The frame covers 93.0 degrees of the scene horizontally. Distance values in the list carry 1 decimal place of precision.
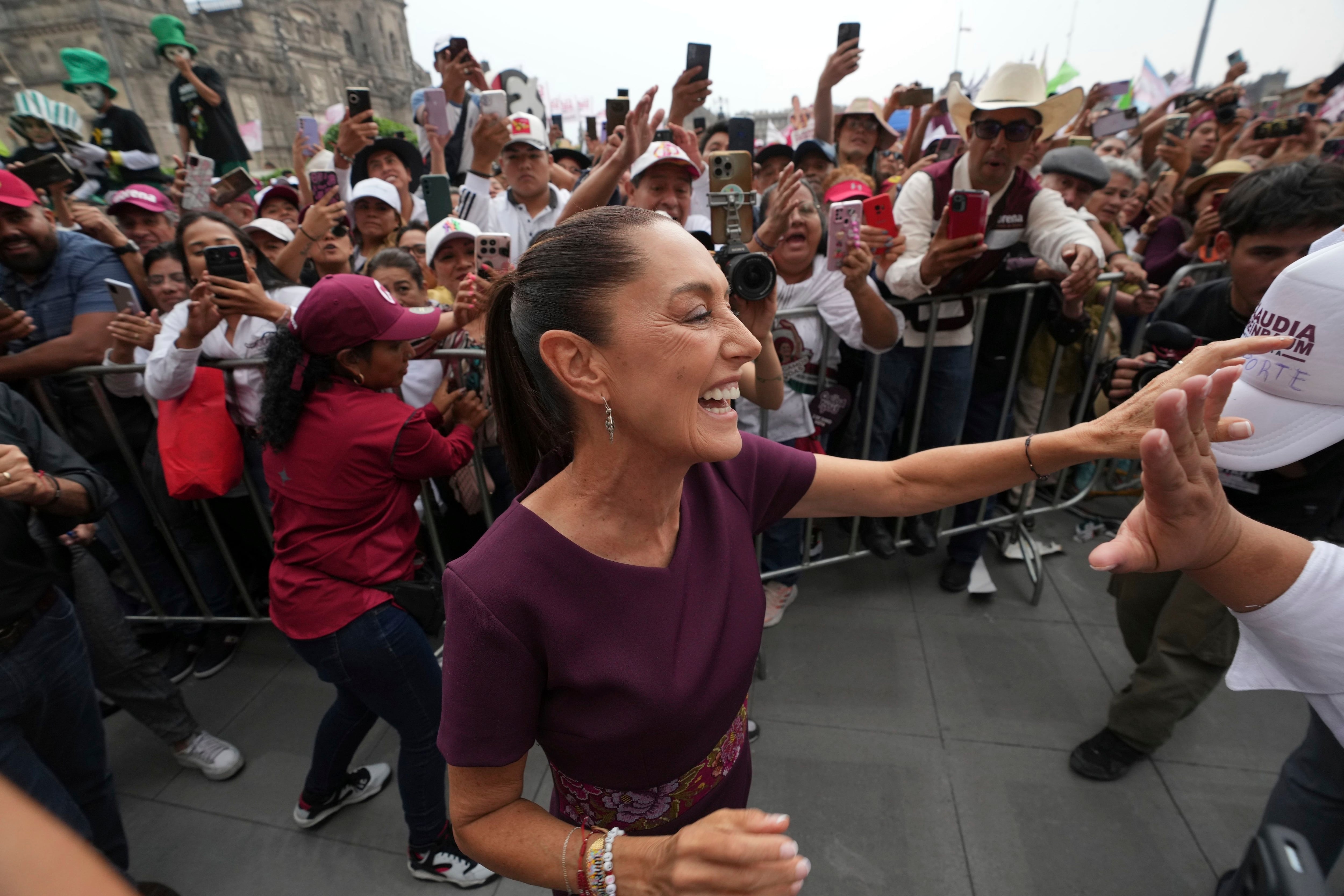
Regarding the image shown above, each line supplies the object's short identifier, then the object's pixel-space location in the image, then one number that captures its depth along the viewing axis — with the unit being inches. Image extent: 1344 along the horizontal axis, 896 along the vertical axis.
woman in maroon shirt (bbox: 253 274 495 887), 82.0
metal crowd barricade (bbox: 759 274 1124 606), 130.5
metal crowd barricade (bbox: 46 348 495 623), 118.3
